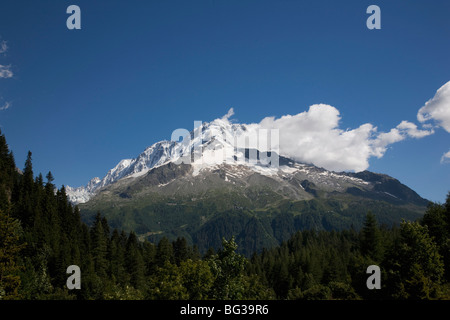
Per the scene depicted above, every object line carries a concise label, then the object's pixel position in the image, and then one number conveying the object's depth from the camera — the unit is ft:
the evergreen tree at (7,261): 153.69
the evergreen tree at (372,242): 273.54
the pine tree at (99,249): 312.66
